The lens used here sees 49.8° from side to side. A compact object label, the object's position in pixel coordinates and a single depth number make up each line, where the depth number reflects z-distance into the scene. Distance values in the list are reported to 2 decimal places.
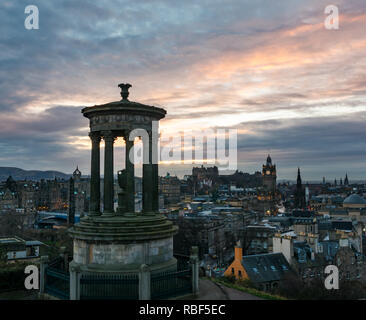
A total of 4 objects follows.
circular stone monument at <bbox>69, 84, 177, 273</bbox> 17.05
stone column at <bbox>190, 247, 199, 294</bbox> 17.30
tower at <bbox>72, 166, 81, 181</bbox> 173.75
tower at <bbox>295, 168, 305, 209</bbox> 188.49
